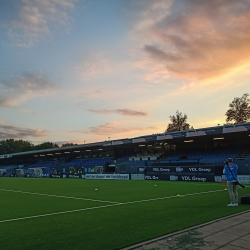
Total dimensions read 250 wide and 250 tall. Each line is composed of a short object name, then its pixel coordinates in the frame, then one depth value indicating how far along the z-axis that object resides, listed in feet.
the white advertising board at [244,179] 85.10
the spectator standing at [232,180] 35.09
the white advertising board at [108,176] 130.13
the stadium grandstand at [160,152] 118.62
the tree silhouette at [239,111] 217.29
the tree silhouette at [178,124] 288.86
